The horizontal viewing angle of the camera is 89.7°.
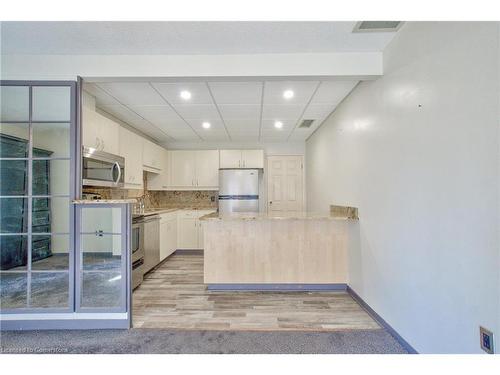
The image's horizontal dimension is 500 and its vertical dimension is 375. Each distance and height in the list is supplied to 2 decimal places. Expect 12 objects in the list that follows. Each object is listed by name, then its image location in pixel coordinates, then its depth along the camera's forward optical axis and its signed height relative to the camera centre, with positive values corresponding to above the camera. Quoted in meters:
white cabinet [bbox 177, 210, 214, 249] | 5.07 -0.70
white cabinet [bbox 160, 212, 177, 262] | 4.31 -0.70
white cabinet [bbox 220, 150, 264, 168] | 5.21 +0.74
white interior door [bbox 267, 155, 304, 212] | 5.59 +0.25
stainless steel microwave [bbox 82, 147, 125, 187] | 2.46 +0.31
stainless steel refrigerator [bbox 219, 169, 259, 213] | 5.04 +0.09
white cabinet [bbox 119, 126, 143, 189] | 3.57 +0.60
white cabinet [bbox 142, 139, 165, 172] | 4.29 +0.72
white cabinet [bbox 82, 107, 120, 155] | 2.59 +0.74
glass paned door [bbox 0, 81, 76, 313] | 2.27 +0.02
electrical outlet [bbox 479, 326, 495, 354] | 1.22 -0.73
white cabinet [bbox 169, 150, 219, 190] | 5.24 +0.55
